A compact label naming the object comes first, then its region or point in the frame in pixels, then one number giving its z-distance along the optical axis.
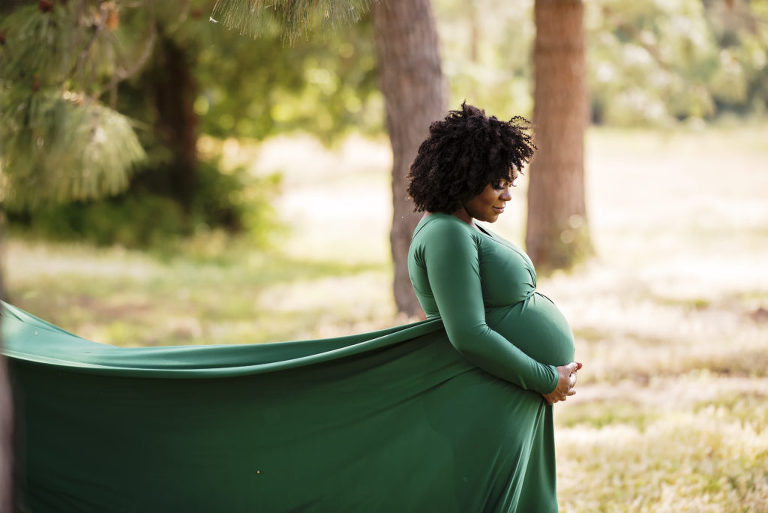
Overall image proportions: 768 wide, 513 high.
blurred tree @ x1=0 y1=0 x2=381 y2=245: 13.91
